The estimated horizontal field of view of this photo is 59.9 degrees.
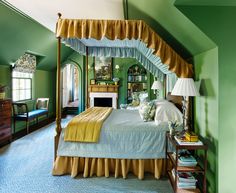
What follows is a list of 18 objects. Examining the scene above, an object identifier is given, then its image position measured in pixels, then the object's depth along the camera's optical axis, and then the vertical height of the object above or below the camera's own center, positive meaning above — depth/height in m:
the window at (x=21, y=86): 5.78 +0.27
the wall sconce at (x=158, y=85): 5.87 +0.28
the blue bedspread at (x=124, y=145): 3.04 -0.75
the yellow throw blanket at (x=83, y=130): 3.03 -0.53
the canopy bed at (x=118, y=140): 2.88 -0.68
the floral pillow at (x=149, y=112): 3.48 -0.30
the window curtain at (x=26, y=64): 5.58 +0.89
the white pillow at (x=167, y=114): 3.24 -0.31
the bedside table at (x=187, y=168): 2.39 -0.88
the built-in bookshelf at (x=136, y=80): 8.09 +0.59
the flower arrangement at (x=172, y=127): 2.85 -0.45
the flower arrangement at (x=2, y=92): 4.45 +0.06
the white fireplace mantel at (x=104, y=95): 8.03 -0.01
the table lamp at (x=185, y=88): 2.61 +0.09
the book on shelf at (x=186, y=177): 2.53 -1.03
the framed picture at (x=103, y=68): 8.16 +1.07
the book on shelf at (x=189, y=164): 2.51 -0.85
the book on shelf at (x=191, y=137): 2.51 -0.52
